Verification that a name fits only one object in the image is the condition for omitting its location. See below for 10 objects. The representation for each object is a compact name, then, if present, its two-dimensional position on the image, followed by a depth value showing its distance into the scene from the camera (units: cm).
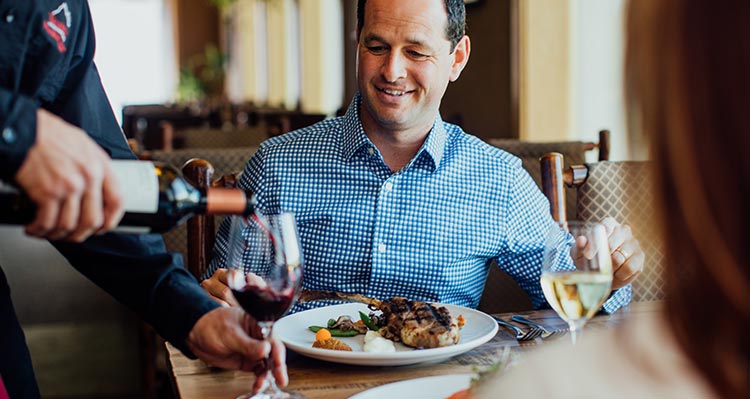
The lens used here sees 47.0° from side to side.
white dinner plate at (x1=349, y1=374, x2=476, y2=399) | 111
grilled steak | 133
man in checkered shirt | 194
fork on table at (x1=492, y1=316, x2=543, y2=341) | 148
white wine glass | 123
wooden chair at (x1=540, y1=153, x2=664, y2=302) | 209
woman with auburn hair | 49
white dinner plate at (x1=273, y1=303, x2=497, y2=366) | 126
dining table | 120
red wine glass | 109
